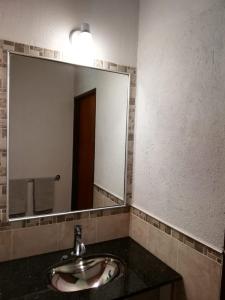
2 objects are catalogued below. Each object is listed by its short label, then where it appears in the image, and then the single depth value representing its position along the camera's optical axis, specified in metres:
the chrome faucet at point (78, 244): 1.38
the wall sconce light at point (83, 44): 1.35
